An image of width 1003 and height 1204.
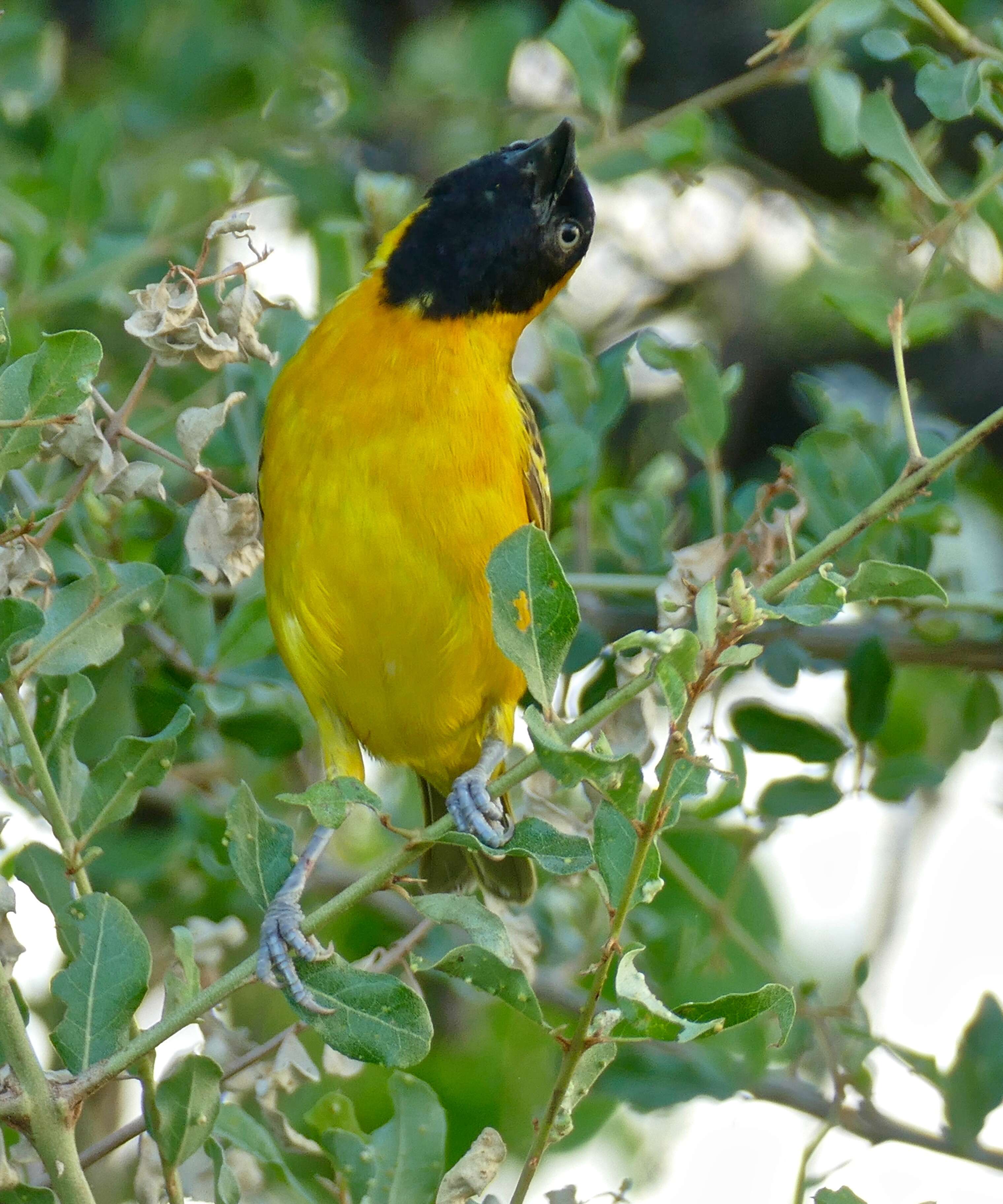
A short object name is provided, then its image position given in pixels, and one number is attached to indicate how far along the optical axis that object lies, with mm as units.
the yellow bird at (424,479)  6168
